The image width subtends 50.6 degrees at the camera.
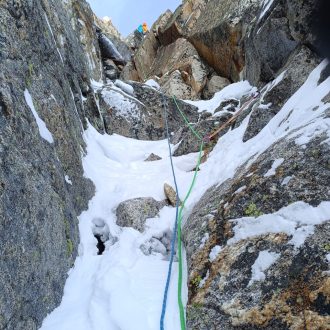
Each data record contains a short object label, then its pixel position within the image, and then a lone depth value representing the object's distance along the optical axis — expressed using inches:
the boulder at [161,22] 970.1
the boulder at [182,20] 856.3
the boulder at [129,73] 1000.2
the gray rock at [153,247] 217.2
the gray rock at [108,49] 873.5
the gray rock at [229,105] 458.9
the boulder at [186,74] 714.2
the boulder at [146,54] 971.3
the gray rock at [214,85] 689.6
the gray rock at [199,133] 391.9
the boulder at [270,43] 361.1
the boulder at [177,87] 708.7
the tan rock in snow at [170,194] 278.3
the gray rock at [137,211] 251.8
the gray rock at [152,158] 397.1
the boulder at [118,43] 1095.6
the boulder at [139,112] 491.5
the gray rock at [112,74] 860.6
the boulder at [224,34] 613.3
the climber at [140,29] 1384.1
